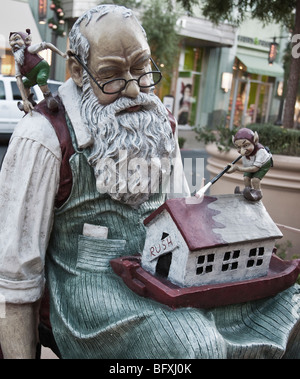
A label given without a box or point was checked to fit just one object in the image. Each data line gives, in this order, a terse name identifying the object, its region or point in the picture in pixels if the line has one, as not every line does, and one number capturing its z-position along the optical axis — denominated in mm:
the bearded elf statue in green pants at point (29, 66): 1694
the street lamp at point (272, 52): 14805
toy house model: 1479
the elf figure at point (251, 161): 1622
